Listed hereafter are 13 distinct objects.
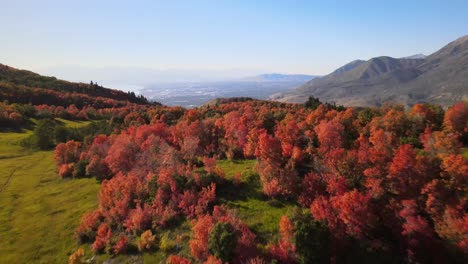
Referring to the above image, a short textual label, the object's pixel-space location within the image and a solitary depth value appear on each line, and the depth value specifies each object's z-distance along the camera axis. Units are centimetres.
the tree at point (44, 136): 11562
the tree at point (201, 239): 4166
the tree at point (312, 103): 12982
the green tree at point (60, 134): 11762
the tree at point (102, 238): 4969
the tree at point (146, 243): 4688
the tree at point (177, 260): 4038
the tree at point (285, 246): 3847
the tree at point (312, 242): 3706
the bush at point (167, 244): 4550
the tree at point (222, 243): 3912
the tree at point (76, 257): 4591
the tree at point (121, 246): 4753
